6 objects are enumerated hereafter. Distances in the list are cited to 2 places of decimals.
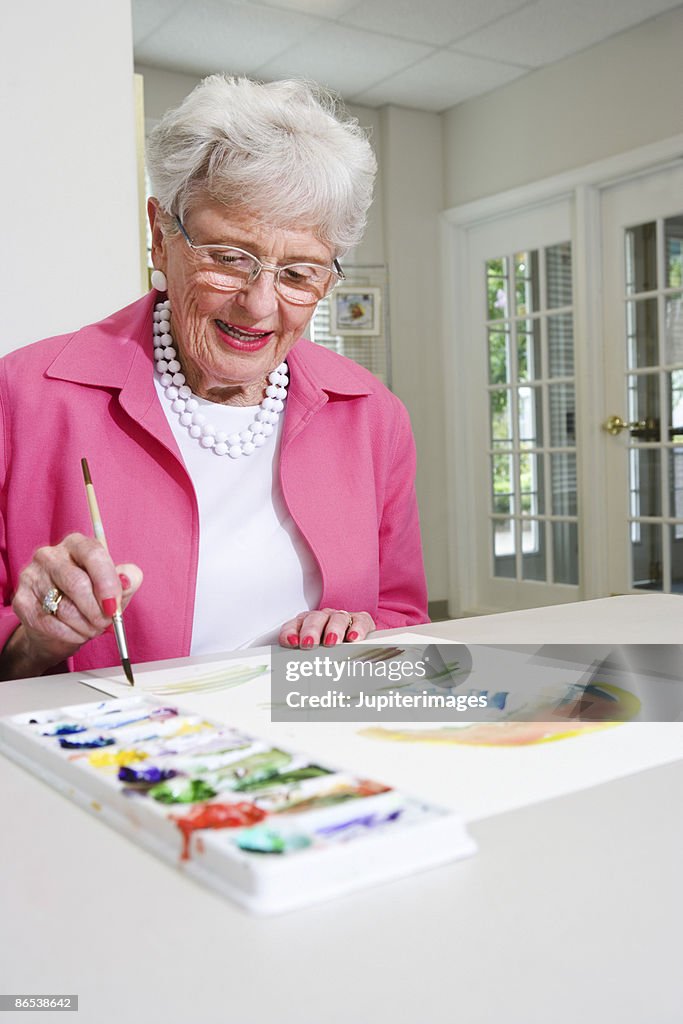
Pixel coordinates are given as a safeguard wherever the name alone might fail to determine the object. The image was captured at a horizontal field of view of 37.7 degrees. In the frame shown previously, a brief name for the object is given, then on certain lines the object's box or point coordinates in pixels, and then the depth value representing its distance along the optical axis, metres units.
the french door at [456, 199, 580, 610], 4.75
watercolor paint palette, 0.45
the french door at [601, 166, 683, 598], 4.22
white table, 0.37
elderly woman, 1.19
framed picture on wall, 5.10
